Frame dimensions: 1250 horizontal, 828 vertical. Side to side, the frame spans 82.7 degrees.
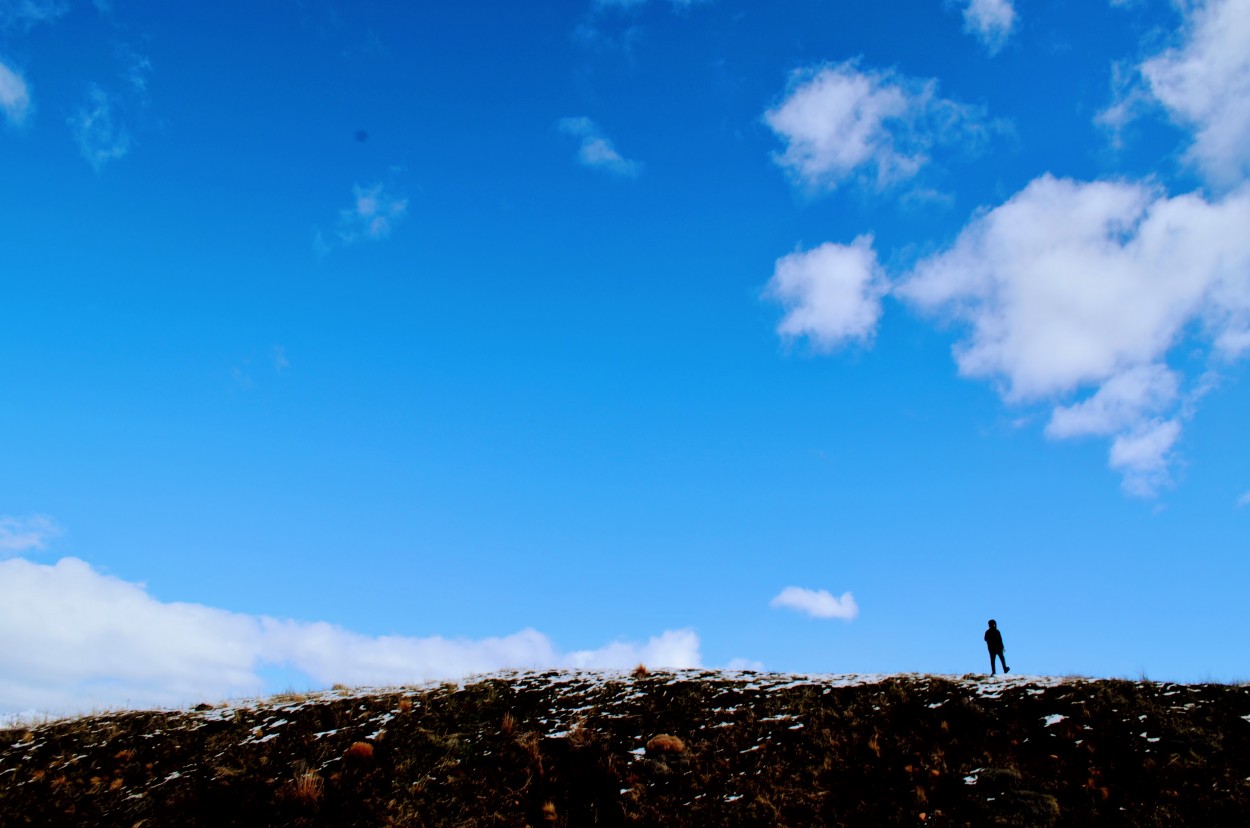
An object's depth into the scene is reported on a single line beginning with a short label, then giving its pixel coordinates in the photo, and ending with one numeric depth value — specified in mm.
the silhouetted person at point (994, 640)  21188
